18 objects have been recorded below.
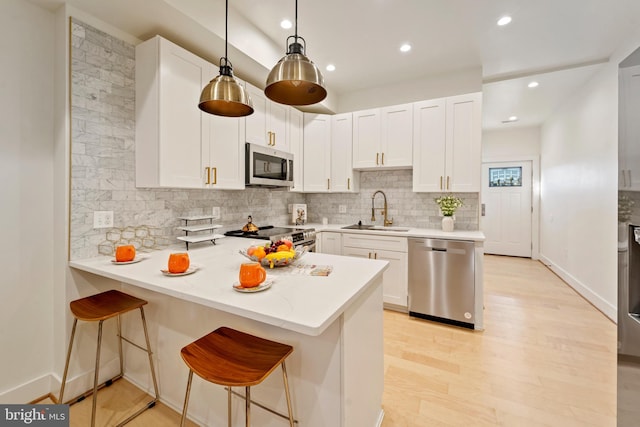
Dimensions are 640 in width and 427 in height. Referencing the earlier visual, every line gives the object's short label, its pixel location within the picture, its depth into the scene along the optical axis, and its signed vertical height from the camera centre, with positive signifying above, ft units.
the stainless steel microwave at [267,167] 8.91 +1.55
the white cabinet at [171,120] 6.48 +2.26
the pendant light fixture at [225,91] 4.81 +2.13
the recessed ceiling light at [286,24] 8.02 +5.54
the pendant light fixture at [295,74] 4.09 +2.18
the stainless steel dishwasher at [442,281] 9.14 -2.39
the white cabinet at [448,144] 9.99 +2.55
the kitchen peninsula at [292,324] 3.55 -1.85
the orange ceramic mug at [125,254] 5.52 -0.90
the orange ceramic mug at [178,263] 4.63 -0.91
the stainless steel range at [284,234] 9.14 -0.82
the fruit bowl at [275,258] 4.97 -0.88
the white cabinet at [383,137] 11.07 +3.09
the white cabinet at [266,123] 9.20 +3.16
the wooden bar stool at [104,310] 5.00 -1.92
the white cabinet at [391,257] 10.18 -1.74
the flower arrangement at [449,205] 10.48 +0.25
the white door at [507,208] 19.30 +0.29
